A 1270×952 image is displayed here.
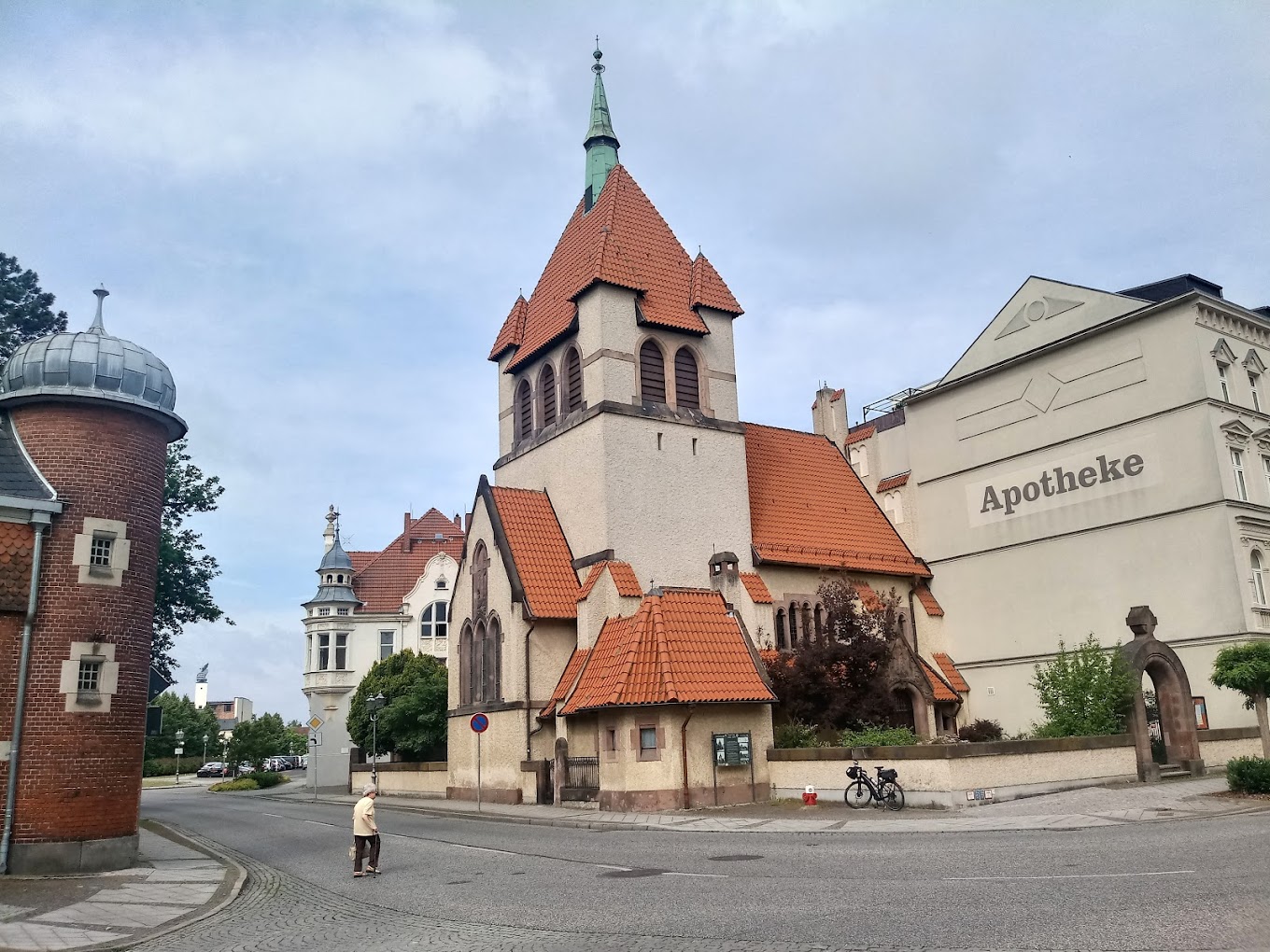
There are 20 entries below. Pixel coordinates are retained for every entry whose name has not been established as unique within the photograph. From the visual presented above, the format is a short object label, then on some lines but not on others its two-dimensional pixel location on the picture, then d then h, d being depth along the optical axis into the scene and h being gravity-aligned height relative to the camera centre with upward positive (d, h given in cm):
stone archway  2720 +51
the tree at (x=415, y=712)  4394 +79
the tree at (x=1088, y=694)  2616 +36
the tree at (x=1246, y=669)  2567 +83
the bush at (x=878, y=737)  2600 -54
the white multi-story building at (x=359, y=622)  5622 +599
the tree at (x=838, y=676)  2733 +106
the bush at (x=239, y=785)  5450 -247
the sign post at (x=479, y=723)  2722 +15
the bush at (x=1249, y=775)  2098 -142
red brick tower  1711 +260
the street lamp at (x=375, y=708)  4220 +100
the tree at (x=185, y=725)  8881 +115
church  2592 +522
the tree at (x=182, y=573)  3525 +554
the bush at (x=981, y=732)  3212 -60
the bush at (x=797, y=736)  2691 -45
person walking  1580 -146
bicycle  2250 -162
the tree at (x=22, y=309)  3322 +1366
